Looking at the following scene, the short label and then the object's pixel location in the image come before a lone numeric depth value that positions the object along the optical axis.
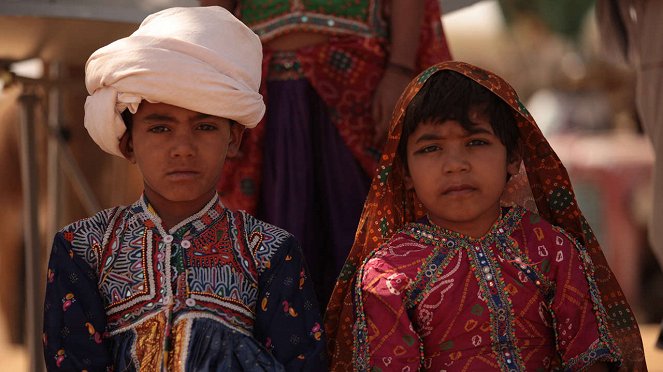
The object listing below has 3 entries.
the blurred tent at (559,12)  31.24
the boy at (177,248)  5.67
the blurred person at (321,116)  7.15
